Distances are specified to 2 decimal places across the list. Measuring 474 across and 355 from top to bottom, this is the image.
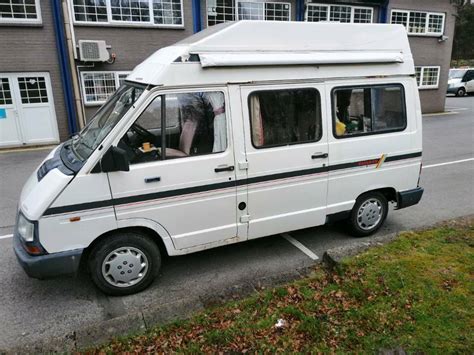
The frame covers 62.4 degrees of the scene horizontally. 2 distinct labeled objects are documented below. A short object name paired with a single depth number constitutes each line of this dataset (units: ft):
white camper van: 12.54
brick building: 39.70
